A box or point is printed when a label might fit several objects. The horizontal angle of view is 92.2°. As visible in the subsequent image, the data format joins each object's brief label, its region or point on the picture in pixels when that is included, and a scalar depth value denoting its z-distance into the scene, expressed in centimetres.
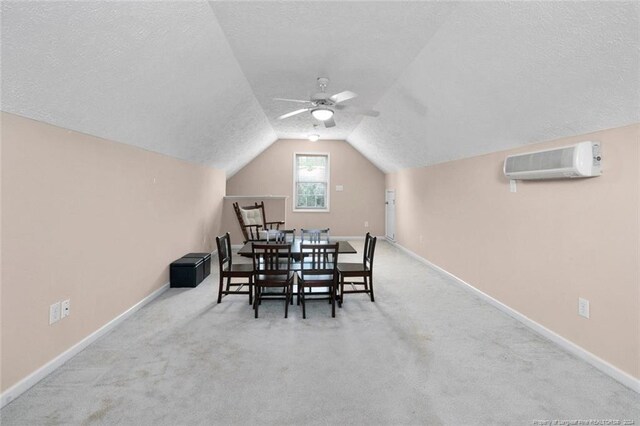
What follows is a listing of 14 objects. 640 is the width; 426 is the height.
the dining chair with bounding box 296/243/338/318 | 317
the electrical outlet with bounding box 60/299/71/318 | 225
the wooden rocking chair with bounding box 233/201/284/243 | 572
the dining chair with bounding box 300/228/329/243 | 405
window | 816
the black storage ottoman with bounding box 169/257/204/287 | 407
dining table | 353
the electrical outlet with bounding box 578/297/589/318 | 238
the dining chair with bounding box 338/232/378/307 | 345
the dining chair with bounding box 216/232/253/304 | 344
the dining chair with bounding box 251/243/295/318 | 309
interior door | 748
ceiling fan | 318
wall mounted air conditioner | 225
